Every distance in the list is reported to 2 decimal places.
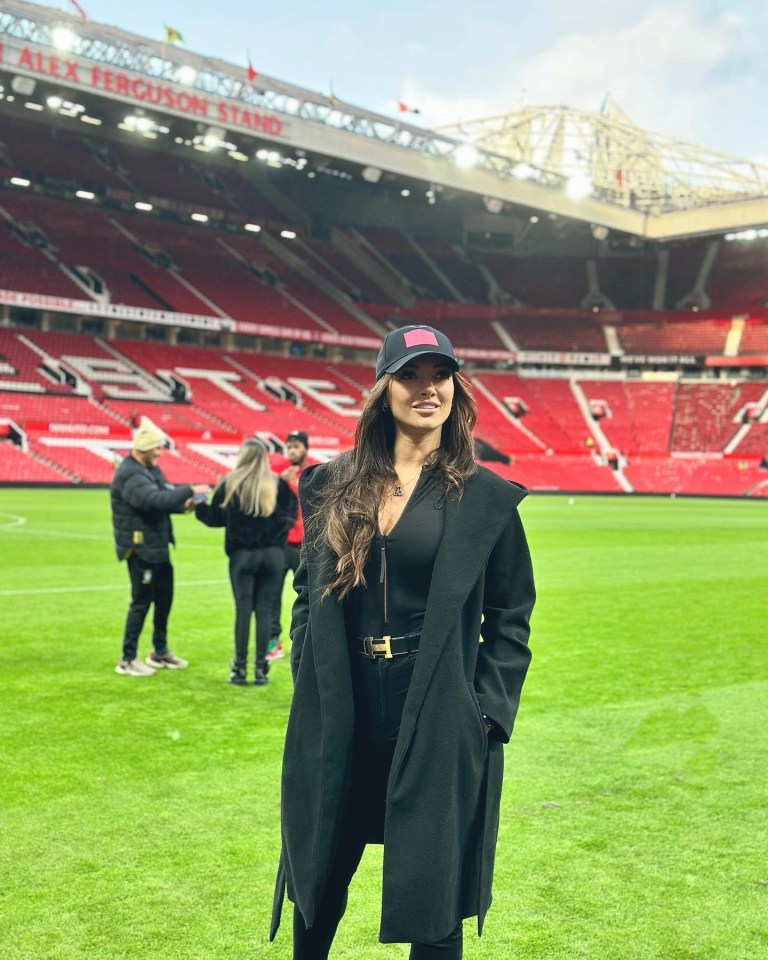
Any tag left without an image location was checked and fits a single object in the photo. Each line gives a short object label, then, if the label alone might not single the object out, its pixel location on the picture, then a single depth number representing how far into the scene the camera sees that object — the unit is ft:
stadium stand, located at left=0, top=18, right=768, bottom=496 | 152.66
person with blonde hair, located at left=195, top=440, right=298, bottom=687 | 26.17
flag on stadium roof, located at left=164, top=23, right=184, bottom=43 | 123.54
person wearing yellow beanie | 26.30
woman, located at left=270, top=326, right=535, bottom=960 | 8.75
